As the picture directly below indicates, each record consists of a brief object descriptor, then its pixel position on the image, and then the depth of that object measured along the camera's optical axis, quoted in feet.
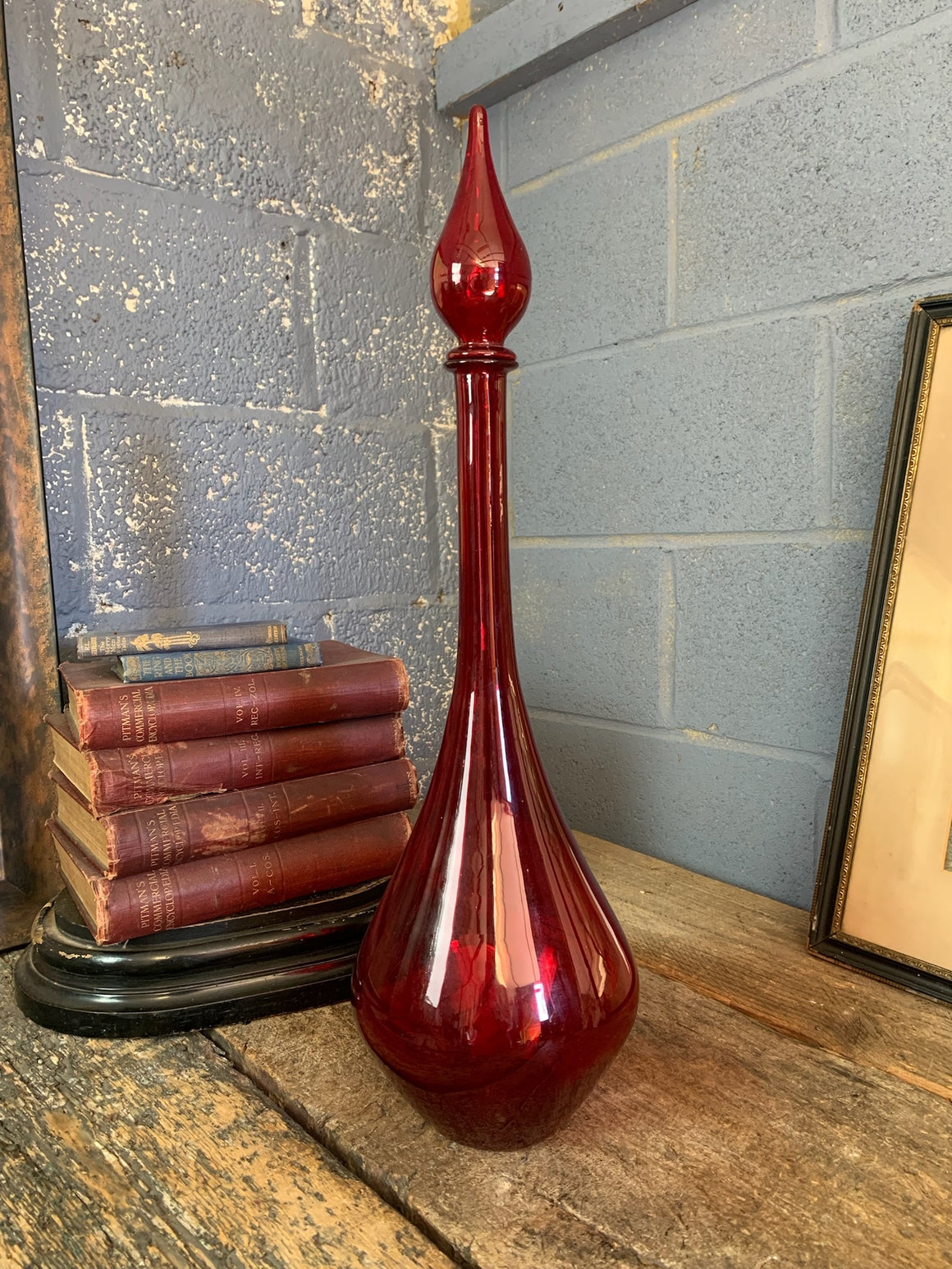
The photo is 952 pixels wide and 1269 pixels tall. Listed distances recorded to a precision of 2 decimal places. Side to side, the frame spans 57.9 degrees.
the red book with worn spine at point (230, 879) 1.84
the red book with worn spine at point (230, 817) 1.84
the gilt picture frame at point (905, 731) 1.94
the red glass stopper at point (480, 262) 1.38
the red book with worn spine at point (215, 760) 1.86
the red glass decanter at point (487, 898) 1.32
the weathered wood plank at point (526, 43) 2.69
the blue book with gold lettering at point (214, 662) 1.95
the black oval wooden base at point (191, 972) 1.85
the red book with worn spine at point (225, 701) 1.85
